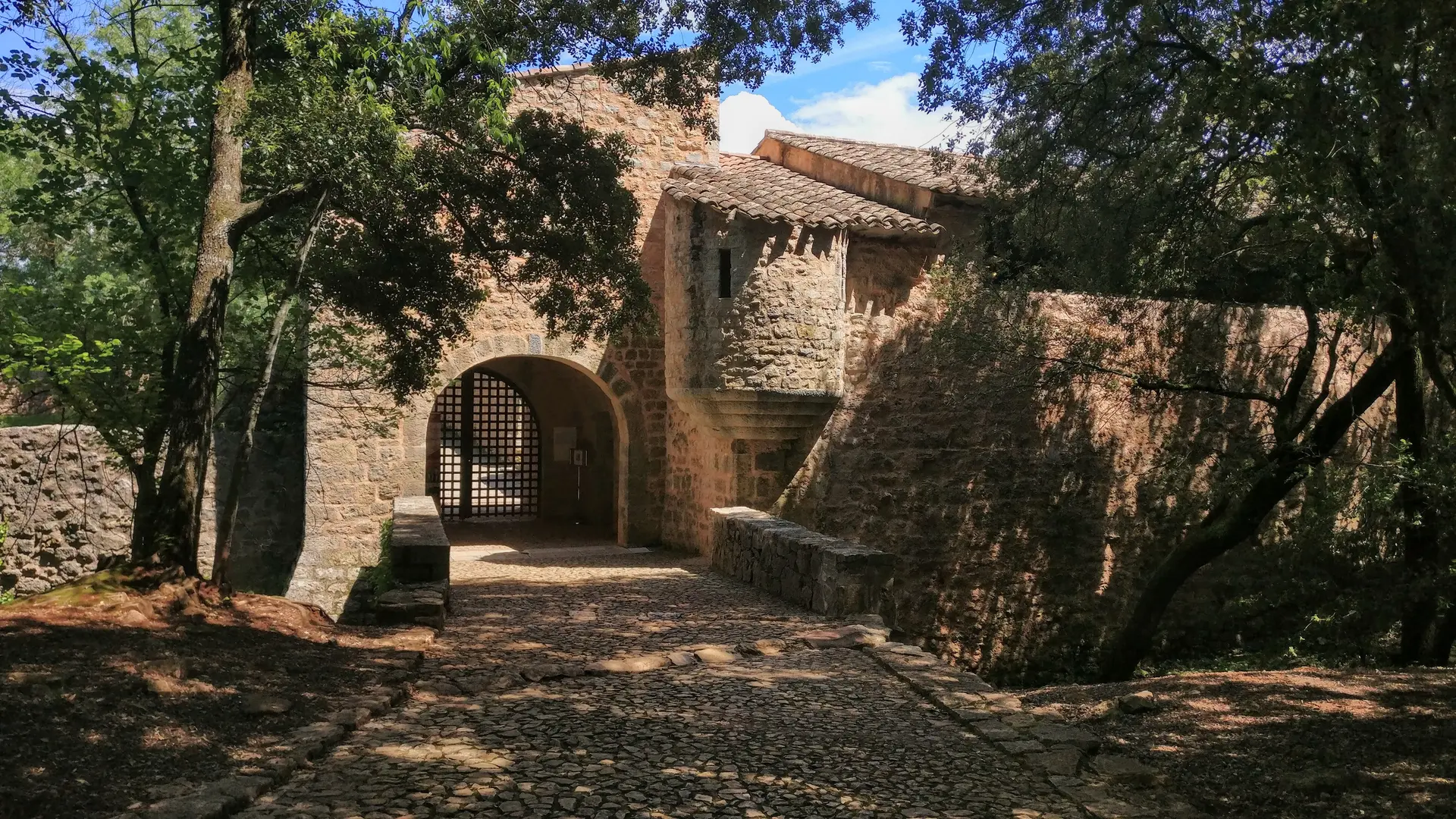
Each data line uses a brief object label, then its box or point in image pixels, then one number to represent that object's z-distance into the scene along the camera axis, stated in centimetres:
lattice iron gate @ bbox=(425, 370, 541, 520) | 1803
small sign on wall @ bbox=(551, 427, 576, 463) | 1773
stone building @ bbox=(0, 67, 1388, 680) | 1177
